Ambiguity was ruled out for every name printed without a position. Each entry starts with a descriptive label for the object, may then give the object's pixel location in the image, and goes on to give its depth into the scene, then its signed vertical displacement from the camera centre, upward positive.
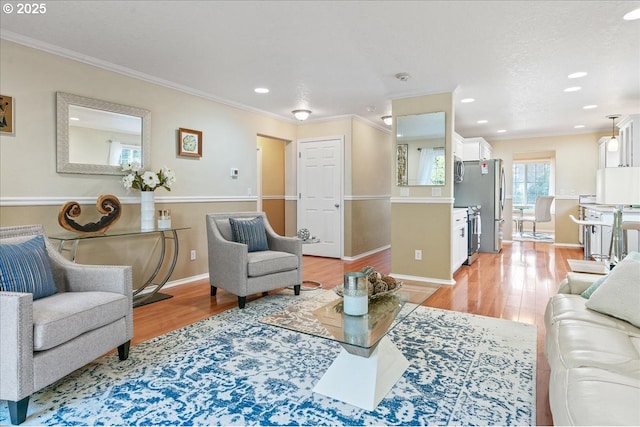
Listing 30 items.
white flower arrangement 3.52 +0.27
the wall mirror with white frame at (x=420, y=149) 4.35 +0.68
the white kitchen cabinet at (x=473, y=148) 6.60 +1.03
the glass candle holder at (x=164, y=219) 3.67 -0.14
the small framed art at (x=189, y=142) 4.19 +0.74
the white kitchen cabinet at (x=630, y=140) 4.89 +0.90
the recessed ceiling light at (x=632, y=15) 2.45 +1.30
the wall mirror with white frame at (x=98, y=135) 3.19 +0.67
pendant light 6.00 +1.03
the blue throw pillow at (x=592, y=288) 2.09 -0.48
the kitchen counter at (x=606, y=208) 4.87 -0.05
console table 2.92 -0.41
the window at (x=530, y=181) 10.05 +0.68
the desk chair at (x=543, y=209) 7.82 -0.09
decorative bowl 2.04 -0.50
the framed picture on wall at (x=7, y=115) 2.82 +0.71
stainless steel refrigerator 6.26 +0.19
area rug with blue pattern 1.72 -0.98
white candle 1.89 -0.46
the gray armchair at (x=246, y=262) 3.31 -0.54
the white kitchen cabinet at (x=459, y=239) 4.46 -0.45
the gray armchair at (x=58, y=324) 1.65 -0.61
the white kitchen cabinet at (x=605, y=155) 6.12 +0.86
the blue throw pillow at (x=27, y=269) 1.94 -0.35
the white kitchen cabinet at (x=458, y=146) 5.36 +0.91
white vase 3.60 -0.05
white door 5.88 +0.20
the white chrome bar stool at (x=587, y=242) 5.76 -0.59
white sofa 1.08 -0.58
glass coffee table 1.75 -0.62
